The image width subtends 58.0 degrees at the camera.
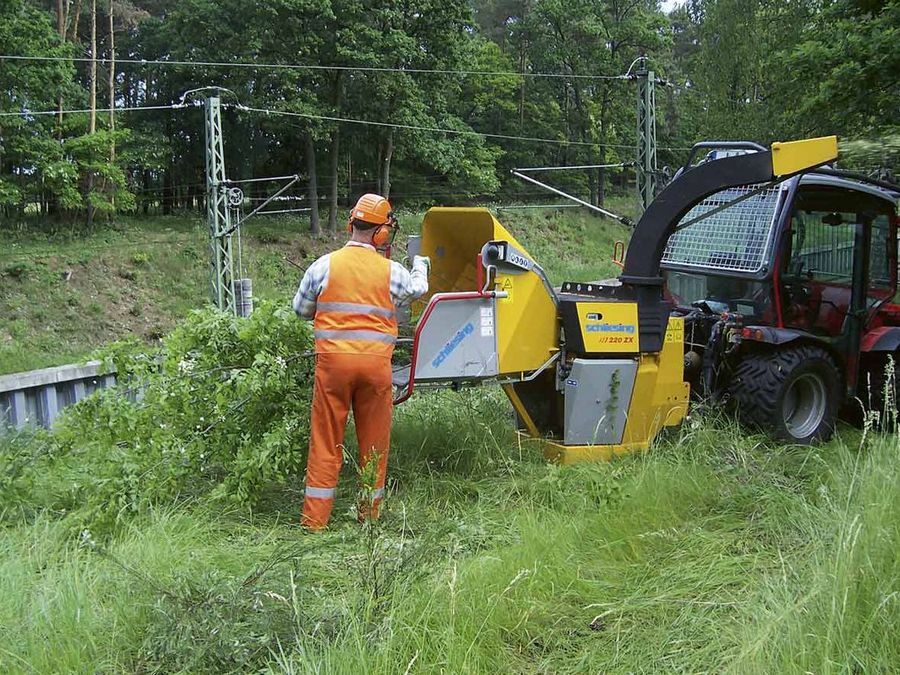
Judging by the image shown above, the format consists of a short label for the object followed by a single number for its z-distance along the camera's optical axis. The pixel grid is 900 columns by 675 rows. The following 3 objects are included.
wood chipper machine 4.82
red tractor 5.72
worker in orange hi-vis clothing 4.31
